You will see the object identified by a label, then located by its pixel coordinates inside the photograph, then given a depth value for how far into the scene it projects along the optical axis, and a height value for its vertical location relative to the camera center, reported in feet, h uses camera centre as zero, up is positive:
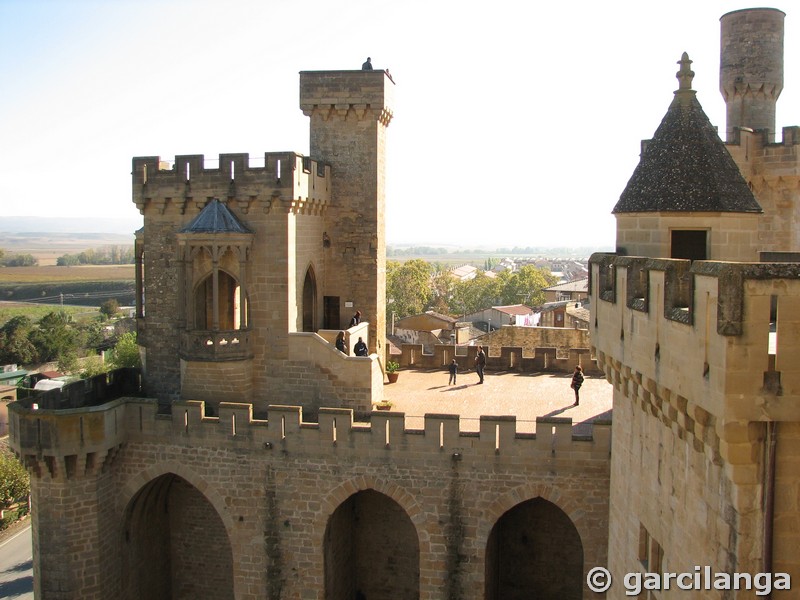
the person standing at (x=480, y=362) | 79.00 -11.59
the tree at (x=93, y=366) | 207.68 -34.86
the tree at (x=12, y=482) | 128.06 -38.98
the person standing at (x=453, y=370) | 79.80 -12.51
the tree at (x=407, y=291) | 293.43 -16.39
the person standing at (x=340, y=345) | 71.10 -8.85
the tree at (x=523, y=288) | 339.36 -17.69
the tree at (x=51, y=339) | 259.60 -30.32
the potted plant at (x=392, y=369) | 82.02 -13.09
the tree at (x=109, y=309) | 420.03 -32.99
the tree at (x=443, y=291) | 336.57 -19.67
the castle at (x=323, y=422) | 37.27 -13.33
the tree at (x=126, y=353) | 200.60 -27.76
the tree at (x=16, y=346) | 253.65 -31.82
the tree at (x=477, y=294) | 338.54 -20.58
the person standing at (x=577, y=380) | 69.31 -11.79
